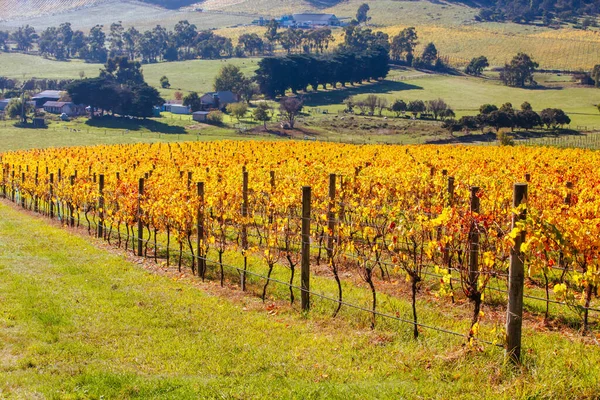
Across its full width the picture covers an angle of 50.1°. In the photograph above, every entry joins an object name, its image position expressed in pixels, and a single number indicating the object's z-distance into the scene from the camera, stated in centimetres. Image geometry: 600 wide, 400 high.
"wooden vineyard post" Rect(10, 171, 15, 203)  3231
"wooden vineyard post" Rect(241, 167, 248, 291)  1448
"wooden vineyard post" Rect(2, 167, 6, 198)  3529
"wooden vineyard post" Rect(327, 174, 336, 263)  1419
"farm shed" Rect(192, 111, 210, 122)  10292
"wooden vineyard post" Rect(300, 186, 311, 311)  1077
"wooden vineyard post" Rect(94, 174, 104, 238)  1952
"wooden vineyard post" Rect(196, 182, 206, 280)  1359
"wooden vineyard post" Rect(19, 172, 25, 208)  2950
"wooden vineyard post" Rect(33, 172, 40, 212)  2790
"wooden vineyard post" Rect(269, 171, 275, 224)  1718
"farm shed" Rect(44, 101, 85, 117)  10906
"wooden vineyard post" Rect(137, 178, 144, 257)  1652
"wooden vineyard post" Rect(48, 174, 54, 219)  2472
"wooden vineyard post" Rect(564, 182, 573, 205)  1555
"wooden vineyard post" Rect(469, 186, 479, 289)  883
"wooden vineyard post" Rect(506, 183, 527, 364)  733
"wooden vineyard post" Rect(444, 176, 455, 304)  1503
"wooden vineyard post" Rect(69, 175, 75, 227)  2247
